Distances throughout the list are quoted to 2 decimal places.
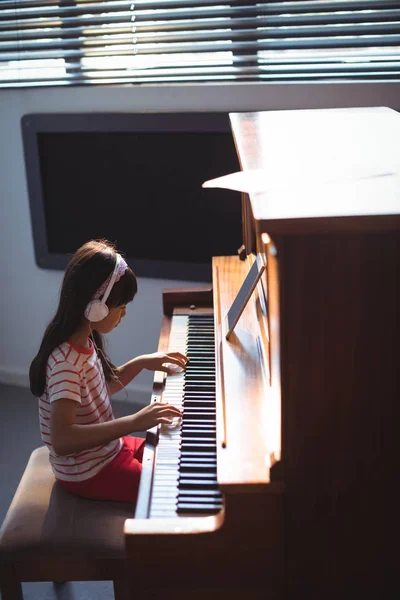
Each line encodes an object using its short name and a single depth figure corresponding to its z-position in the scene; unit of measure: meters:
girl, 1.63
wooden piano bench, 1.56
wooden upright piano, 1.10
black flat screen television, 2.72
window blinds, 2.52
